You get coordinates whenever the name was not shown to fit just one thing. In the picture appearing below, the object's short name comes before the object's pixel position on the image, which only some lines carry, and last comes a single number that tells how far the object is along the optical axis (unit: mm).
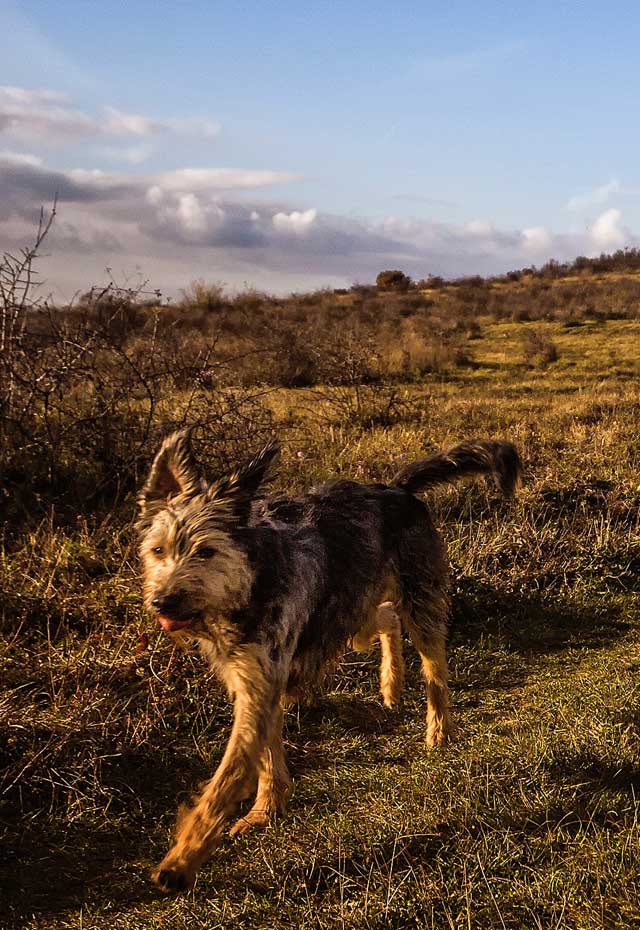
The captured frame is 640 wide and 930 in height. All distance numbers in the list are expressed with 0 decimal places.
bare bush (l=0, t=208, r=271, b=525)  7297
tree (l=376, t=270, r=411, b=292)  51000
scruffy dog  3338
